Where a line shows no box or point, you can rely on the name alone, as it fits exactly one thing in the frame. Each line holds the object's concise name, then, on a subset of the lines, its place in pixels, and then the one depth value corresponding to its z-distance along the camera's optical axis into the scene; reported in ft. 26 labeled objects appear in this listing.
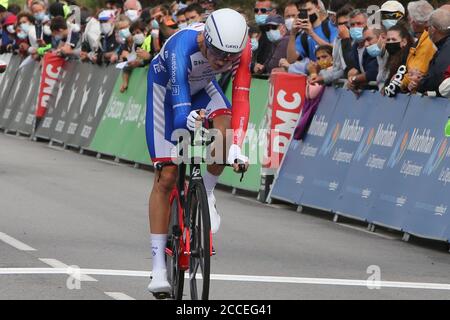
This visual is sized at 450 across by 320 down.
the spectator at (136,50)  73.00
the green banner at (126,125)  71.77
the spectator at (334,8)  59.67
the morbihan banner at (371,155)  49.11
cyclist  28.50
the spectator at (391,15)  52.85
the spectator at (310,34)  58.39
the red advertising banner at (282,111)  56.70
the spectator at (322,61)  56.18
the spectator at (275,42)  62.32
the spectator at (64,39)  87.04
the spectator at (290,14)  62.89
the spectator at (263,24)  64.03
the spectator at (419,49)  47.96
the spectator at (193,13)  68.24
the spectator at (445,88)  45.02
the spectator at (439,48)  46.78
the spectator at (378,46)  51.29
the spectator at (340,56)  54.54
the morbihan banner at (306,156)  54.24
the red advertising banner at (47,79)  86.84
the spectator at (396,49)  50.06
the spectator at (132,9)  84.02
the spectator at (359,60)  52.19
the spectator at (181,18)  69.61
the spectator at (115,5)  88.79
